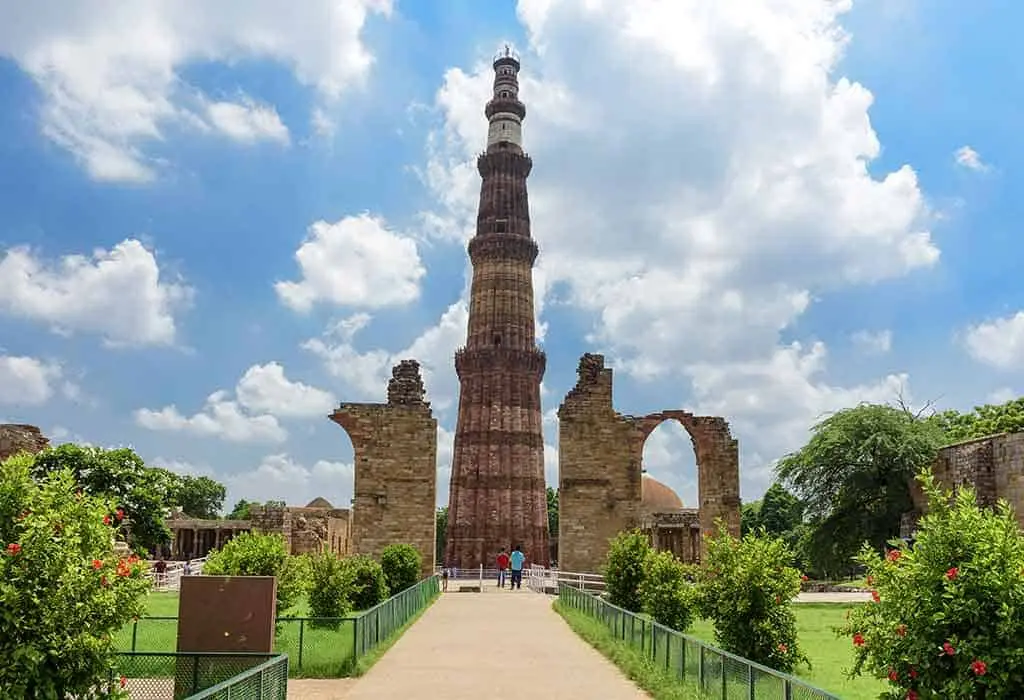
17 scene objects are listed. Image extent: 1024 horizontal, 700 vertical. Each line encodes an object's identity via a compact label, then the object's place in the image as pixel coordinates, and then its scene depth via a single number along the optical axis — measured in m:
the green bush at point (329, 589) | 14.72
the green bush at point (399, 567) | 21.62
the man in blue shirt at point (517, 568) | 26.16
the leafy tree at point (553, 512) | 63.81
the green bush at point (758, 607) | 9.56
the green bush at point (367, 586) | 17.92
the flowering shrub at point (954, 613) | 5.42
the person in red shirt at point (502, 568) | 26.64
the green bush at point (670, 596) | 13.80
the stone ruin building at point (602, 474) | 26.48
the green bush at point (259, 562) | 13.62
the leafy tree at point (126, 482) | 27.19
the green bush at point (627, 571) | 16.70
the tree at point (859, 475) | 25.02
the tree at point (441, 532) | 61.34
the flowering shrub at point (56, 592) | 5.50
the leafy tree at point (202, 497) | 72.44
